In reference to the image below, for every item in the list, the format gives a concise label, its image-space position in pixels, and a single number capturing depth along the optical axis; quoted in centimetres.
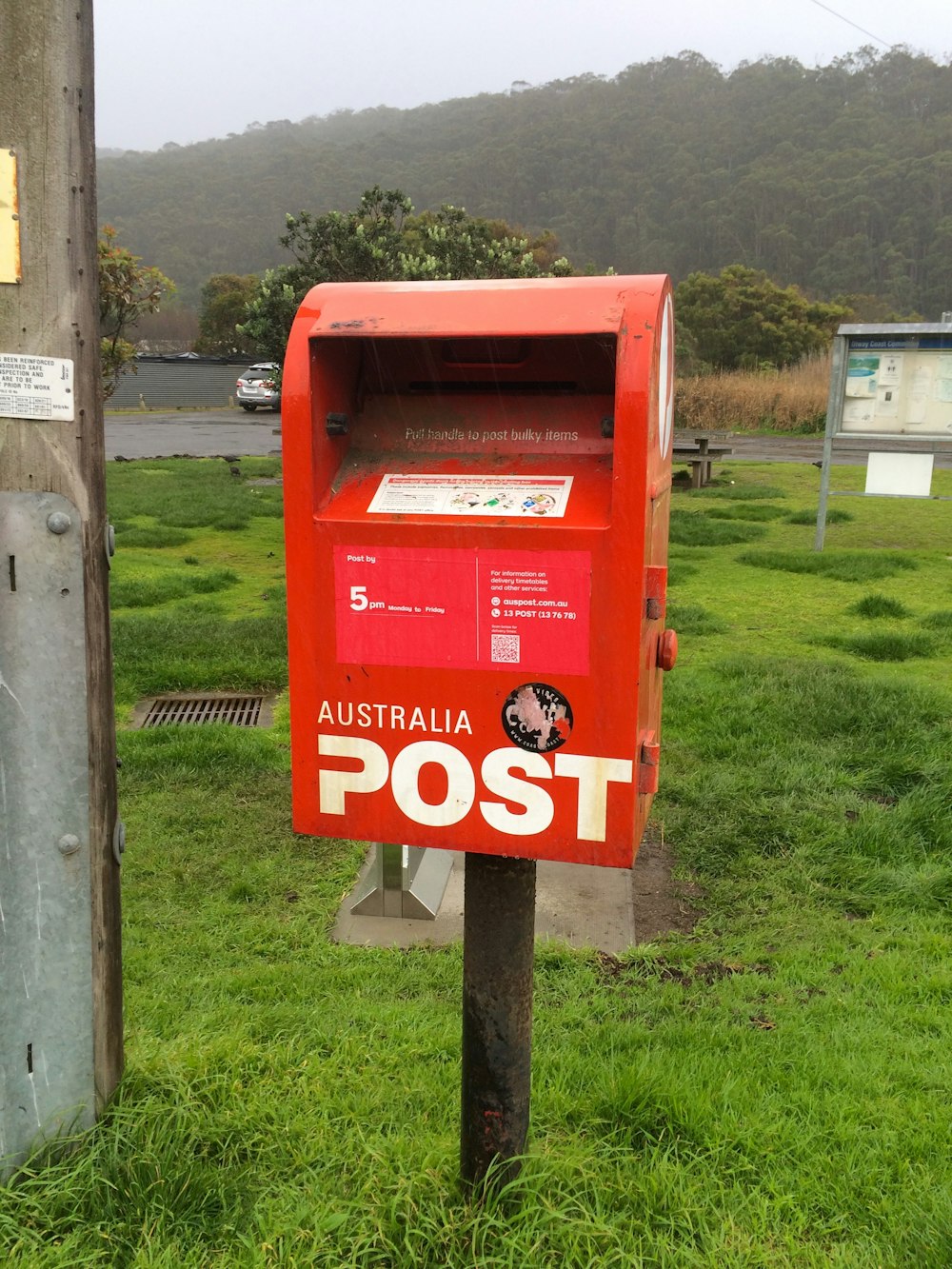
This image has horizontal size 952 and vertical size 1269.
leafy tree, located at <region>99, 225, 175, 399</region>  1259
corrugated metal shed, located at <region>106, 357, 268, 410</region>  4075
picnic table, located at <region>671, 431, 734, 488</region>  1498
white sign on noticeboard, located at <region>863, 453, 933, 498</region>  886
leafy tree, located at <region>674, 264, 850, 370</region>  3844
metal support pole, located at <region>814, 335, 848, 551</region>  898
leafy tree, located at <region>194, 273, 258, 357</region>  4806
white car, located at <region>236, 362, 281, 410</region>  3312
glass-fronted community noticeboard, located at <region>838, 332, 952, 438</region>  884
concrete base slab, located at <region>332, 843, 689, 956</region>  342
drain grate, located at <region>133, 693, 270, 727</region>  529
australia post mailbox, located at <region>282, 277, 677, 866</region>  166
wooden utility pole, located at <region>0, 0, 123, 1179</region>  181
